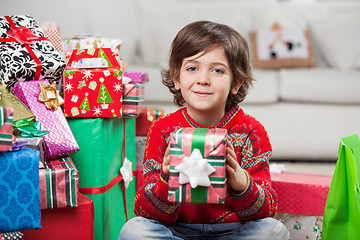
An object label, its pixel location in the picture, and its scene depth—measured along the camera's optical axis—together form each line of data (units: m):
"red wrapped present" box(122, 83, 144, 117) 1.47
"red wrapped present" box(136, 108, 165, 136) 1.80
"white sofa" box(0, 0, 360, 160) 2.54
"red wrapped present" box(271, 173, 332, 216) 1.42
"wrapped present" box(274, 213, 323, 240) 1.44
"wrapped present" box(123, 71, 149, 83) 1.61
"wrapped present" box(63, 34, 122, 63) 1.61
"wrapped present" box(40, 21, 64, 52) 1.50
